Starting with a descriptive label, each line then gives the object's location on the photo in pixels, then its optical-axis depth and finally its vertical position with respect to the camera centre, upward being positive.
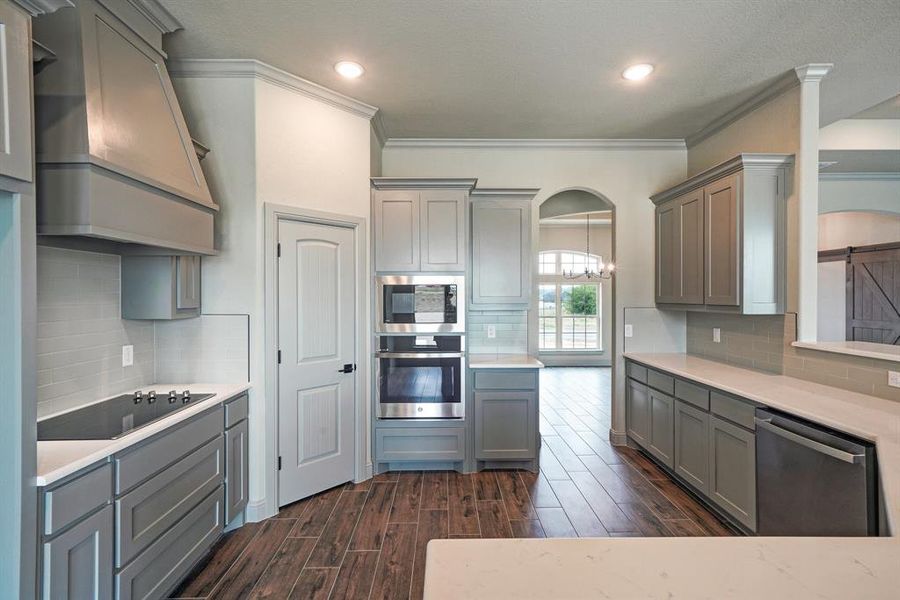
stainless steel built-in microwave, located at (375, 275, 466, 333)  3.33 -0.01
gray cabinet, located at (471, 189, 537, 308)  3.64 +0.45
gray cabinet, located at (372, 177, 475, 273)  3.38 +0.62
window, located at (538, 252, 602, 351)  8.86 -0.13
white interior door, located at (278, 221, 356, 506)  2.82 -0.41
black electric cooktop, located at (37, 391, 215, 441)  1.72 -0.54
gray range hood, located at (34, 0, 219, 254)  1.62 +0.73
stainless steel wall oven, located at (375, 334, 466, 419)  3.31 -0.62
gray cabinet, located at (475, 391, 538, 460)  3.39 -1.03
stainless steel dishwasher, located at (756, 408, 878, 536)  1.75 -0.85
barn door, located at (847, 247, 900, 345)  4.34 +0.04
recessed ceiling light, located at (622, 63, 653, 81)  2.74 +1.54
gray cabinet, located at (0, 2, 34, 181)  1.27 +0.65
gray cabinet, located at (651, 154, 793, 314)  2.88 +0.48
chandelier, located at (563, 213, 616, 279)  7.98 +0.62
